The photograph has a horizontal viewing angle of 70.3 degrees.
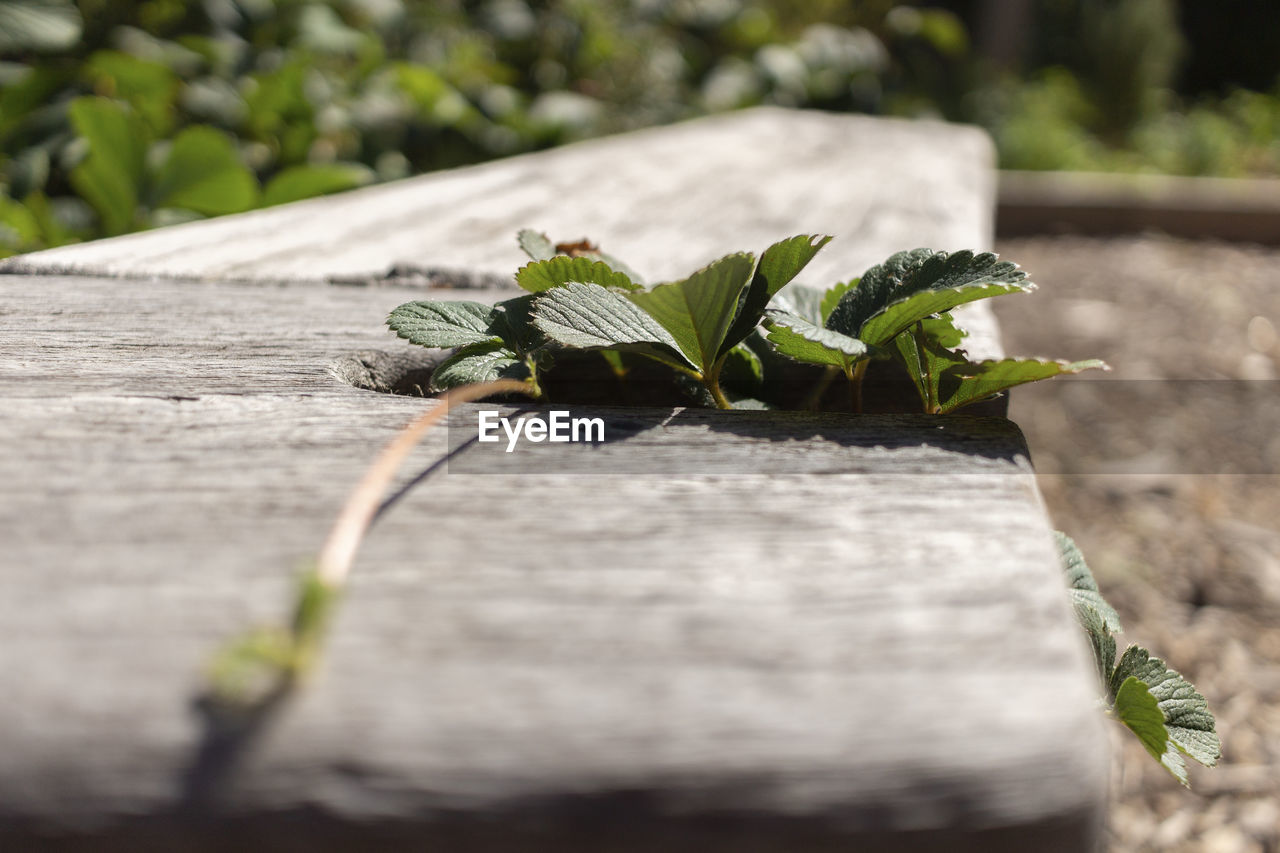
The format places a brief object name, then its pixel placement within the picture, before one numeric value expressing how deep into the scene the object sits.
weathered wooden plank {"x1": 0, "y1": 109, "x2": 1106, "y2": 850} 0.31
